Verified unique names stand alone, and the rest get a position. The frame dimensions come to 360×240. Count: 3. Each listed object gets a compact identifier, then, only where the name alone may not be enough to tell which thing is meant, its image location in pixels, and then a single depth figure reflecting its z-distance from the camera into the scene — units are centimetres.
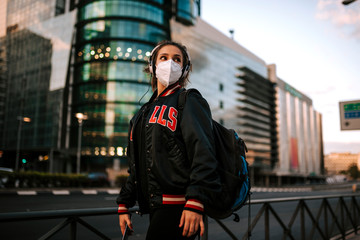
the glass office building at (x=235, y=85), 6342
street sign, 767
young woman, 157
